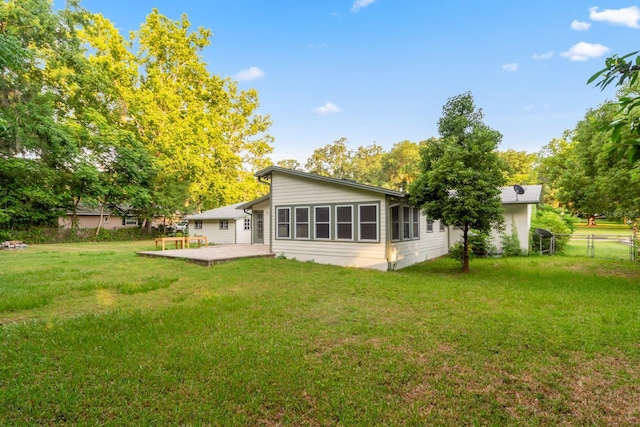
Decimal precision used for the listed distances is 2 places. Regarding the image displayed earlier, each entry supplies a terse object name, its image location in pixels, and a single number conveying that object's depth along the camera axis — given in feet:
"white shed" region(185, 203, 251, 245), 66.08
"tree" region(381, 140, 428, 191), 130.11
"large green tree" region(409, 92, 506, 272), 27.78
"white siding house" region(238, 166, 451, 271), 32.94
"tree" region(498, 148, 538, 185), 119.65
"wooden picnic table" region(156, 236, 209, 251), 49.08
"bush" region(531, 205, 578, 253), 44.39
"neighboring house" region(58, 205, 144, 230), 85.20
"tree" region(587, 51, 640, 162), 4.17
